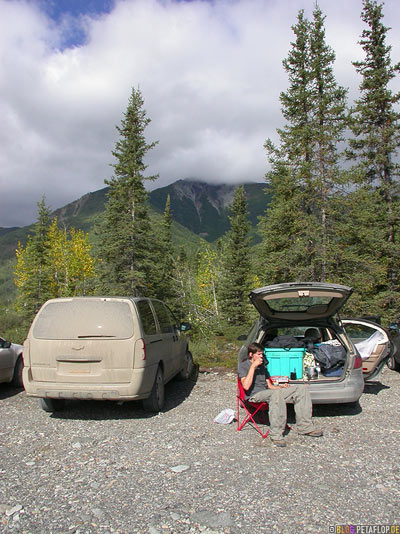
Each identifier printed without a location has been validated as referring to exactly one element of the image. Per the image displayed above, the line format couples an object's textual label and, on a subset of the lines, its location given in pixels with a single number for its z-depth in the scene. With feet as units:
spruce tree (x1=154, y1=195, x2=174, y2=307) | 93.00
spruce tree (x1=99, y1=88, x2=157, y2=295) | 87.66
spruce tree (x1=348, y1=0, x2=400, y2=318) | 71.72
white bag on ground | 19.85
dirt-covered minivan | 19.71
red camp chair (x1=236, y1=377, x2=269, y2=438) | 18.33
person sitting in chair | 17.52
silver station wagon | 20.01
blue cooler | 21.26
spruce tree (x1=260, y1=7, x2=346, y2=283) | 67.82
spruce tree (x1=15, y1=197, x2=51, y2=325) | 127.95
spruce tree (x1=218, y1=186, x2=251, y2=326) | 116.47
